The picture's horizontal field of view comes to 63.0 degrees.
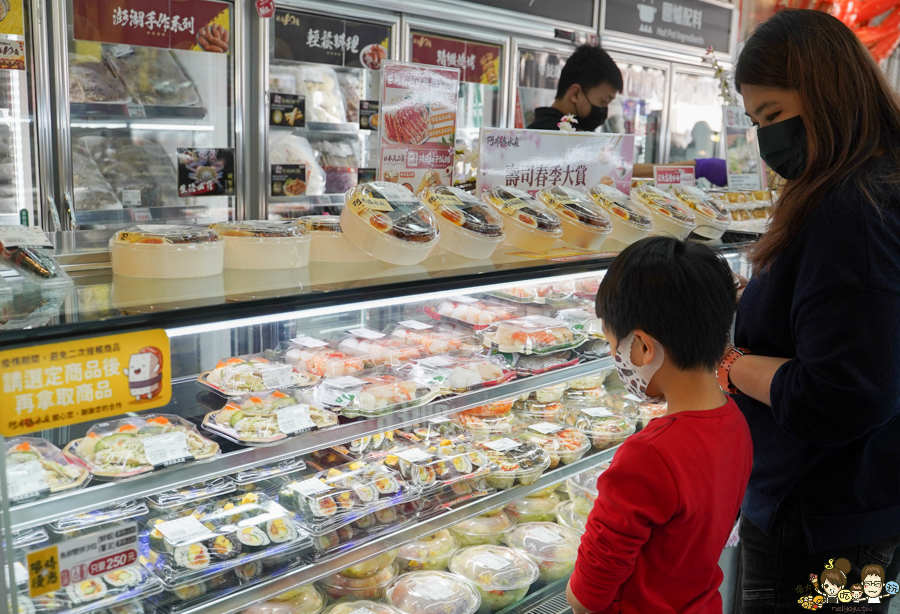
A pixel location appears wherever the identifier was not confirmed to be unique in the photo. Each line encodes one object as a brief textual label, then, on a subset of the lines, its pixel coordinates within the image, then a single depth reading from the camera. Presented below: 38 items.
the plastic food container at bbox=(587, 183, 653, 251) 2.22
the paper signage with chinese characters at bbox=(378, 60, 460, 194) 1.96
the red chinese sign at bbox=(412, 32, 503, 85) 4.75
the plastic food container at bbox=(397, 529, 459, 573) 2.28
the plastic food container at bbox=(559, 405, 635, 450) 2.61
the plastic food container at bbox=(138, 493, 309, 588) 1.63
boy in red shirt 1.32
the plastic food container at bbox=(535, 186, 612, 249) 2.09
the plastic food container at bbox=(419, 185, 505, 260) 1.83
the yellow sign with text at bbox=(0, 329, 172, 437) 1.08
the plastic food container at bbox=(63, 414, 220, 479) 1.46
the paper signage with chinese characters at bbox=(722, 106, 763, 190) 3.24
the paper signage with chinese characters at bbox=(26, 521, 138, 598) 1.18
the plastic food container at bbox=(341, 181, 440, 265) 1.67
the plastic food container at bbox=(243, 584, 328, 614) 1.97
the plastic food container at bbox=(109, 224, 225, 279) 1.42
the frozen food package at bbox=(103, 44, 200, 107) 3.90
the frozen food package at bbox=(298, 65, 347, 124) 4.55
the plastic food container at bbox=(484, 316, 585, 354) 2.44
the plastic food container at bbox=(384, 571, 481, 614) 2.09
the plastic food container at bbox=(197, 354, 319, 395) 1.97
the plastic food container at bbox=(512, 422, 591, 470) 2.45
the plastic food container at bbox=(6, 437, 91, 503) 1.32
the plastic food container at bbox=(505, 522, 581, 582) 2.32
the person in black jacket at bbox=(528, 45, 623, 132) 4.00
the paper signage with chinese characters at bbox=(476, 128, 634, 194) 2.13
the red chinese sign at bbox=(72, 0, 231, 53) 3.57
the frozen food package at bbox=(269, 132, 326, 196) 4.41
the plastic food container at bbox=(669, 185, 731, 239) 2.49
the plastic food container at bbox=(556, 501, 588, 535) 2.53
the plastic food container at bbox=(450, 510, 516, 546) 2.42
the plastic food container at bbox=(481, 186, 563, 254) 1.98
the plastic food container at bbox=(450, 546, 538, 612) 2.18
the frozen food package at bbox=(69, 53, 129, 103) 3.66
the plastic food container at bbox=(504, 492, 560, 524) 2.59
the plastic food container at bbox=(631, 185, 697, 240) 2.38
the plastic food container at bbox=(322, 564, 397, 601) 2.11
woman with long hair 1.30
